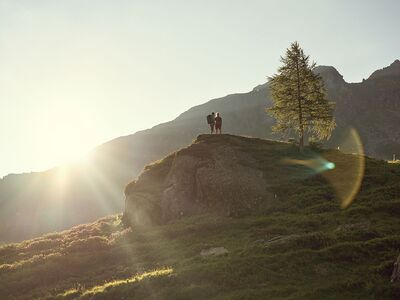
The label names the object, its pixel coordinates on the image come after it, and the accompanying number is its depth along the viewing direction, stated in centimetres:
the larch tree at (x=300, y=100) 4919
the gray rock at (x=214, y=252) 2594
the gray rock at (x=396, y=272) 1752
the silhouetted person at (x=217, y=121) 4942
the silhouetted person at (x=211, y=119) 5099
